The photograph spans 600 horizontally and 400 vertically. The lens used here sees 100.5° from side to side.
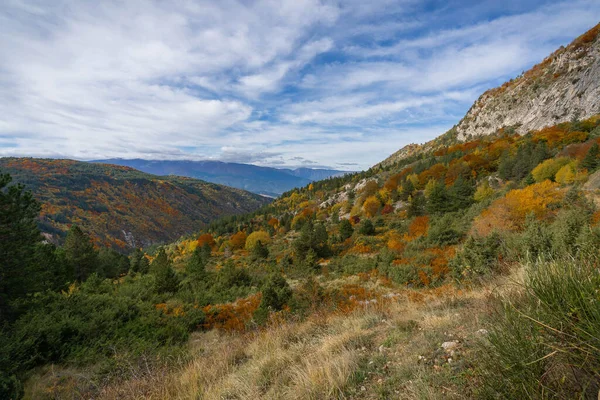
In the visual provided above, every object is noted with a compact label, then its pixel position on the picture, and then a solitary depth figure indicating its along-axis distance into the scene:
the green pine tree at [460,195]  35.06
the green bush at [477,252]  12.64
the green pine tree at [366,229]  37.44
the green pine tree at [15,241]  10.19
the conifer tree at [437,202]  35.25
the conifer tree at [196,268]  25.23
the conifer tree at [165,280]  19.22
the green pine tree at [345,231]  37.78
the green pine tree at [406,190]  52.53
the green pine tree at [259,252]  38.03
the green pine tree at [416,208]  40.25
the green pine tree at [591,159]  25.41
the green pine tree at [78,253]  25.36
